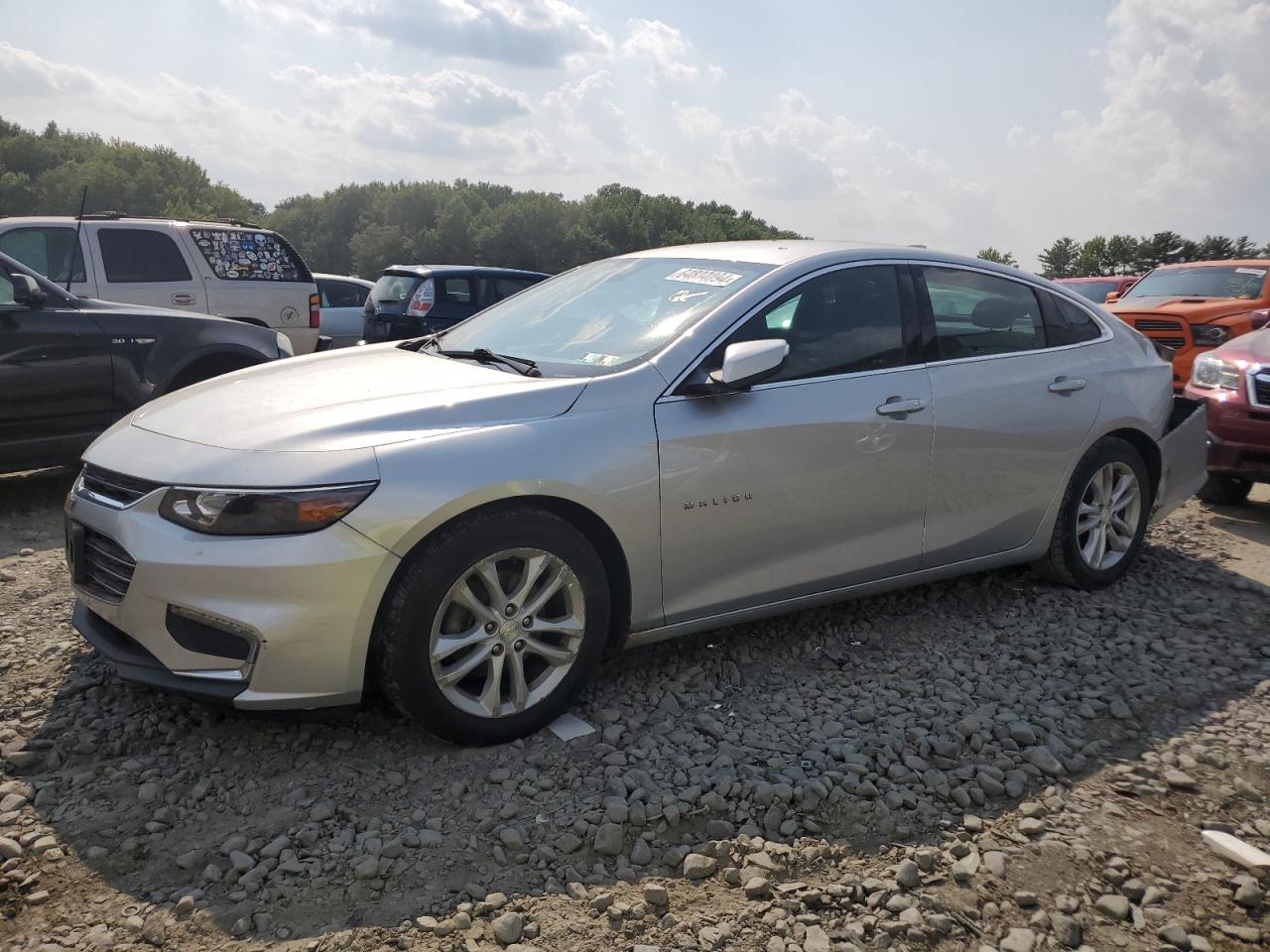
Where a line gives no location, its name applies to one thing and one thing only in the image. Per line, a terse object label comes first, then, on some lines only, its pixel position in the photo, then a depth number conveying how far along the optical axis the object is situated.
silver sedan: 3.13
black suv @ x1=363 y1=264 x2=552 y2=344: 12.62
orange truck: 10.37
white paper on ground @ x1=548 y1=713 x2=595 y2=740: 3.55
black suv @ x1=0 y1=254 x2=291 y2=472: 6.11
